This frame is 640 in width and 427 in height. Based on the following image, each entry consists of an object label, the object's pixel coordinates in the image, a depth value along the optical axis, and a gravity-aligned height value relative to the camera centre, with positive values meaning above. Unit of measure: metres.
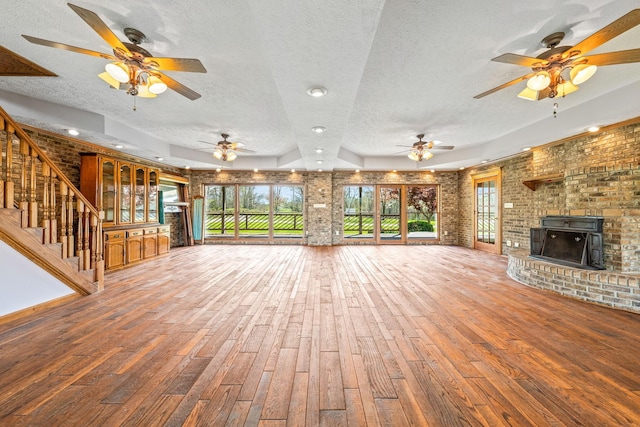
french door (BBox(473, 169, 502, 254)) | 6.93 +0.02
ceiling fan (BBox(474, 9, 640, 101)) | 1.92 +1.36
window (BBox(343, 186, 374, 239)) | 9.01 +0.09
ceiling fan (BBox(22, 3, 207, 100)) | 2.04 +1.38
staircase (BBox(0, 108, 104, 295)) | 2.74 -0.17
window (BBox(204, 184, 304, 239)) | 8.95 +0.09
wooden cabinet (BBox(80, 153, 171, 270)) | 4.94 +0.16
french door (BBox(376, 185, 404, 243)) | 8.92 -0.02
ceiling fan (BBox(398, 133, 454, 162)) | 5.42 +1.43
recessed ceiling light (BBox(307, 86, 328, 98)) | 2.68 +1.33
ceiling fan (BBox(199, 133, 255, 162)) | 5.40 +1.43
